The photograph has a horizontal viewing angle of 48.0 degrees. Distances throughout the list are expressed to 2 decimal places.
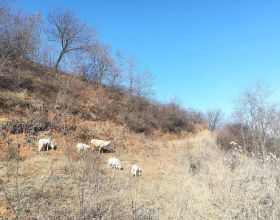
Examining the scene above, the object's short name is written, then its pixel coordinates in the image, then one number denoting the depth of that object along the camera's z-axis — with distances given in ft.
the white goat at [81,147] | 38.48
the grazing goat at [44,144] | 36.83
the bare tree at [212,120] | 138.02
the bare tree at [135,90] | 83.84
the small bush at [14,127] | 39.61
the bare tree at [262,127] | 51.85
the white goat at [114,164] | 34.17
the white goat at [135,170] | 33.10
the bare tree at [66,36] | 80.28
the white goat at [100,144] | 43.68
